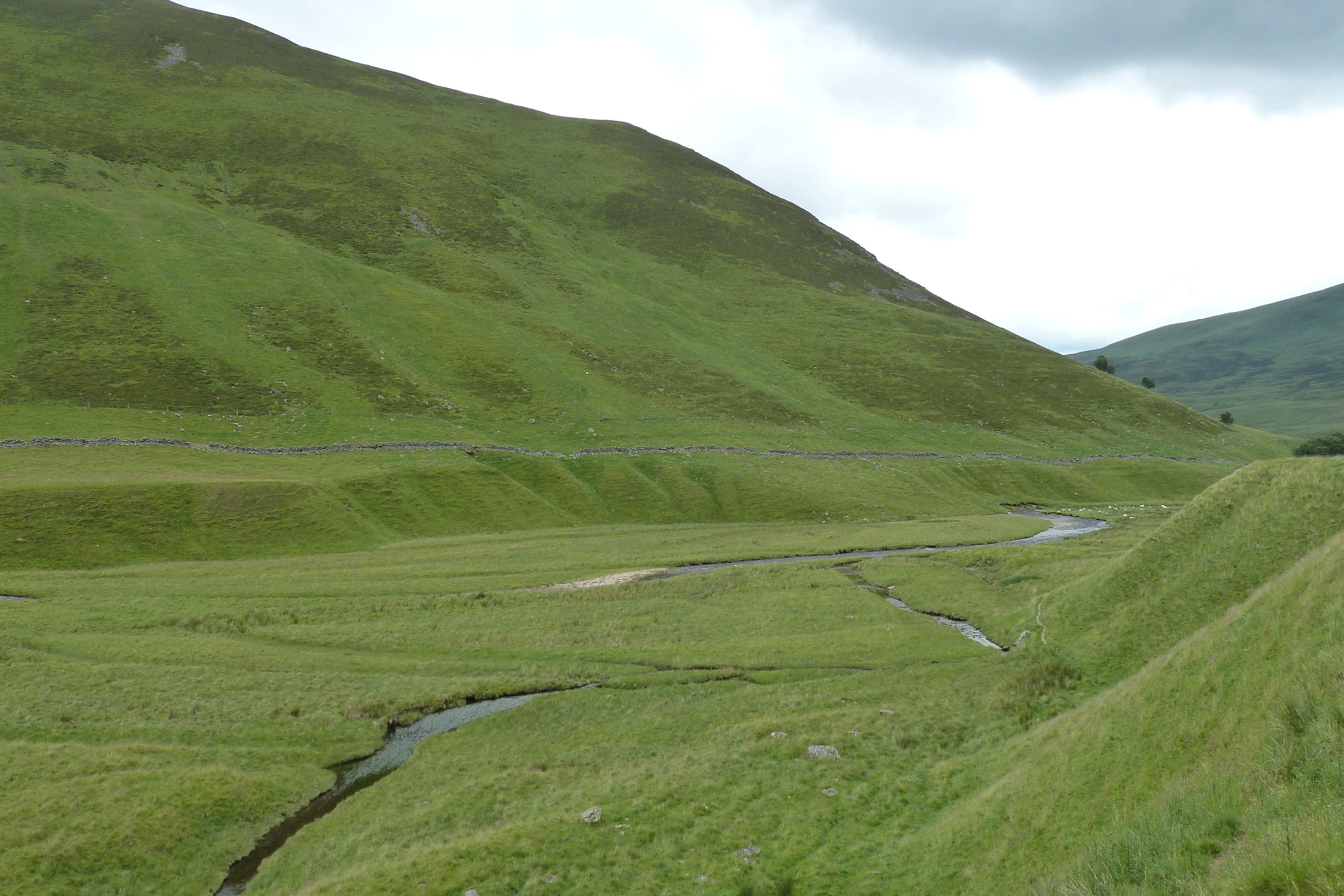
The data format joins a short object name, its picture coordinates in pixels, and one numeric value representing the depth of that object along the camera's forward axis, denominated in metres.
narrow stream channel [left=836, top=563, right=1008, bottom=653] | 43.28
